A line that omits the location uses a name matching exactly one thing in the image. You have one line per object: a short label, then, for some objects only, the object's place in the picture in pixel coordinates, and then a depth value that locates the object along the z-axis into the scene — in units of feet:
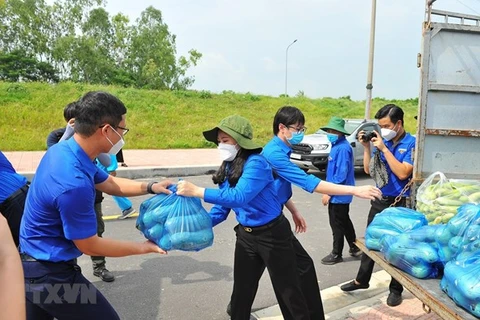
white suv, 31.17
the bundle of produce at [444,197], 7.54
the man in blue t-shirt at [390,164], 9.95
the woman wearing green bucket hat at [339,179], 13.48
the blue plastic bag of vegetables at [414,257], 6.41
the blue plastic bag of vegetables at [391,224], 7.40
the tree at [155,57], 122.93
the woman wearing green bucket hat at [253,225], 7.34
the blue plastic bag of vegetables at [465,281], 5.13
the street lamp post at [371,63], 40.83
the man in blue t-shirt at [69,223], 5.43
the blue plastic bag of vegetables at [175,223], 6.57
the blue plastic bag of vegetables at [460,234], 6.00
